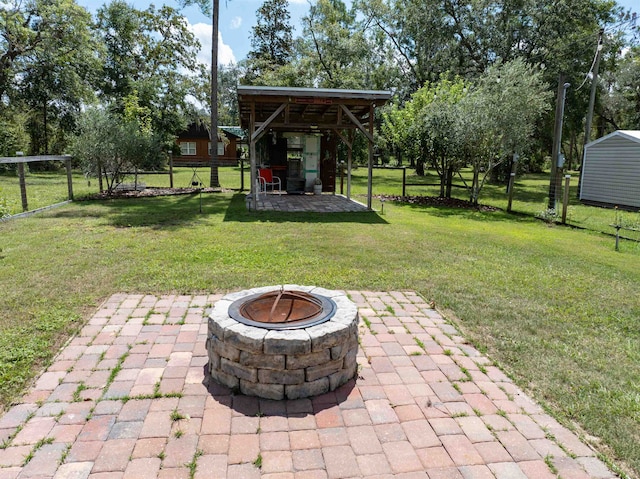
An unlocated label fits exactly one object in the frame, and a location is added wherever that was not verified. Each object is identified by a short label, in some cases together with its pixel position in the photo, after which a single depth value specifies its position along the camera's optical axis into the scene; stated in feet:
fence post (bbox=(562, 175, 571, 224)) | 35.16
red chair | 48.20
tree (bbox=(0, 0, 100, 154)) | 61.87
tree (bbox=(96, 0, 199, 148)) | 68.80
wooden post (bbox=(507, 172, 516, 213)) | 41.35
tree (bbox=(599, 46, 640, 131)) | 86.48
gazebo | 32.94
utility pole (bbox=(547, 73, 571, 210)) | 38.17
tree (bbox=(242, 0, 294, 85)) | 118.11
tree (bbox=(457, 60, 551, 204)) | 41.47
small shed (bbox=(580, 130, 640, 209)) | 48.57
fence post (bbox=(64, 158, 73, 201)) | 38.47
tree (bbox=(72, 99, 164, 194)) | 40.57
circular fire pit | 8.92
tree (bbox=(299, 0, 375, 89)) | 74.38
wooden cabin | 115.65
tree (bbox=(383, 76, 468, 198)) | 44.39
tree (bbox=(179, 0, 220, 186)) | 51.65
